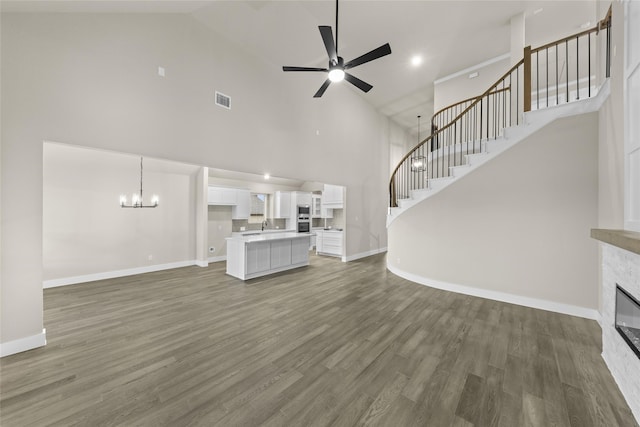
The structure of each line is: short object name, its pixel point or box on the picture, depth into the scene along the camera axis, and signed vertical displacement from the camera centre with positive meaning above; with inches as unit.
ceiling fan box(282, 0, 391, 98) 114.1 +78.7
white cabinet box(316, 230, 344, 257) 303.5 -40.8
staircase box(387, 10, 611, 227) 130.6 +79.5
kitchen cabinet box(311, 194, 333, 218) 371.2 +3.9
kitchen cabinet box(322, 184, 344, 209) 336.5 +21.5
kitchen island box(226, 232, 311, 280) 201.5 -40.1
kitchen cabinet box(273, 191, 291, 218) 348.5 +10.3
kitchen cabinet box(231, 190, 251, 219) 300.9 +5.7
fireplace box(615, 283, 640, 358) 71.1 -33.3
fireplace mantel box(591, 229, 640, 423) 67.6 -29.7
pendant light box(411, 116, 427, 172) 262.5 +56.0
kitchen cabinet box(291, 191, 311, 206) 354.3 +21.1
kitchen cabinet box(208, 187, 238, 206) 275.7 +16.8
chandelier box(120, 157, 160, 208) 214.4 +7.1
